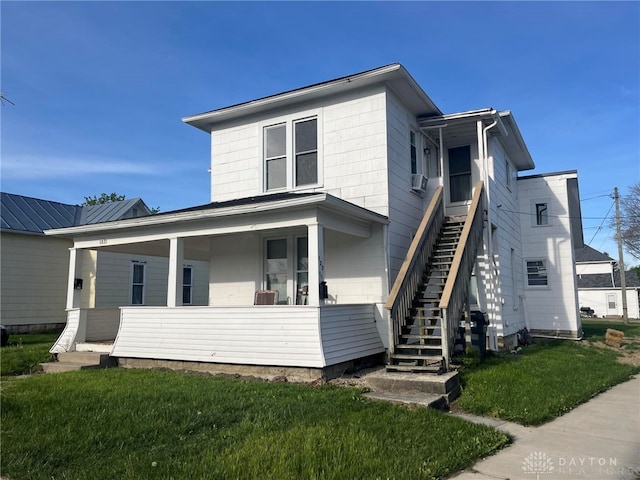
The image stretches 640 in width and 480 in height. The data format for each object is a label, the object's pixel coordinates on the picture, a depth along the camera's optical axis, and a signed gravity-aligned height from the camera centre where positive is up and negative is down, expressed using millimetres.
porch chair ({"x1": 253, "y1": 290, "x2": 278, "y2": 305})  9906 +89
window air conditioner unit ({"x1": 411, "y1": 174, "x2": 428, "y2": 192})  11125 +2786
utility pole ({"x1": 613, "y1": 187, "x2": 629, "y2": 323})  27539 +2961
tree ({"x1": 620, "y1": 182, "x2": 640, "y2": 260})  33094 +5420
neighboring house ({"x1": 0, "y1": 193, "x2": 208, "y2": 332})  16125 +1237
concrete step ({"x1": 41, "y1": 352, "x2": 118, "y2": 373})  9664 -1252
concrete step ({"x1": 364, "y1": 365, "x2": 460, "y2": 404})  6535 -1206
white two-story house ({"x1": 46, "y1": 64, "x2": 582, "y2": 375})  8141 +1438
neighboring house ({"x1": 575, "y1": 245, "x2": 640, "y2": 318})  39875 +1065
